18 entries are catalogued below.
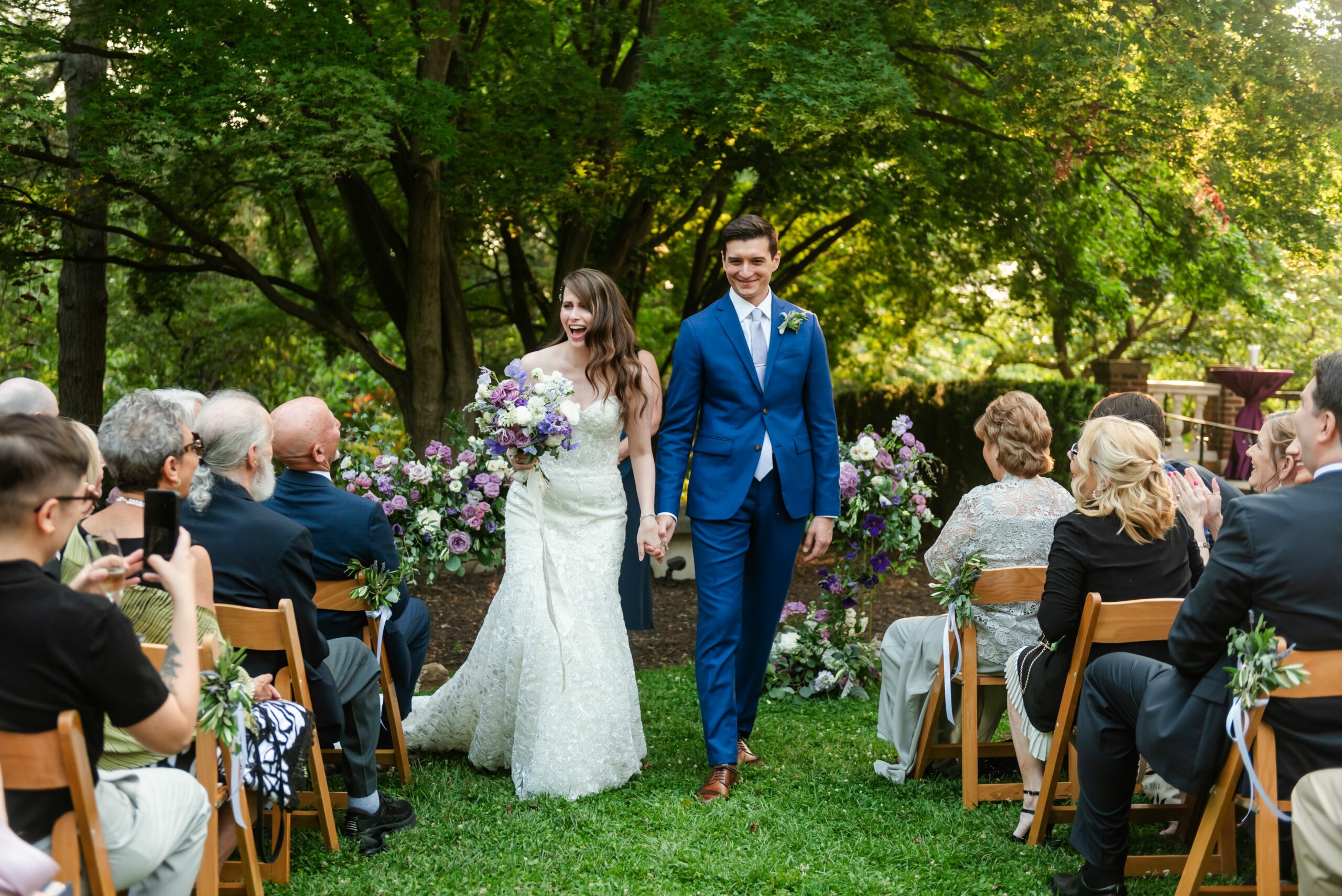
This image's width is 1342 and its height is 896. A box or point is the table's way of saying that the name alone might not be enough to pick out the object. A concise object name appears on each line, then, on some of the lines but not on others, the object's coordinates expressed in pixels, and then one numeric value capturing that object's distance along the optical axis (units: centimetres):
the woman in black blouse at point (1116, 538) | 365
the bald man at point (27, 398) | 391
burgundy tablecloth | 1393
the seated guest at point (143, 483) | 305
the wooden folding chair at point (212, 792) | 299
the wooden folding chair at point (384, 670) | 427
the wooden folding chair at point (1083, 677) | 350
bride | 460
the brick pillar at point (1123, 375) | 1248
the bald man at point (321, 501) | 414
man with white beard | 350
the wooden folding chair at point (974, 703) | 416
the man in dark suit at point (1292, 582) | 274
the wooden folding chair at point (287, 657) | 343
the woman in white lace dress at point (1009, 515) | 435
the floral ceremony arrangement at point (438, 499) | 521
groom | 467
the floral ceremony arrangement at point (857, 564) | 617
